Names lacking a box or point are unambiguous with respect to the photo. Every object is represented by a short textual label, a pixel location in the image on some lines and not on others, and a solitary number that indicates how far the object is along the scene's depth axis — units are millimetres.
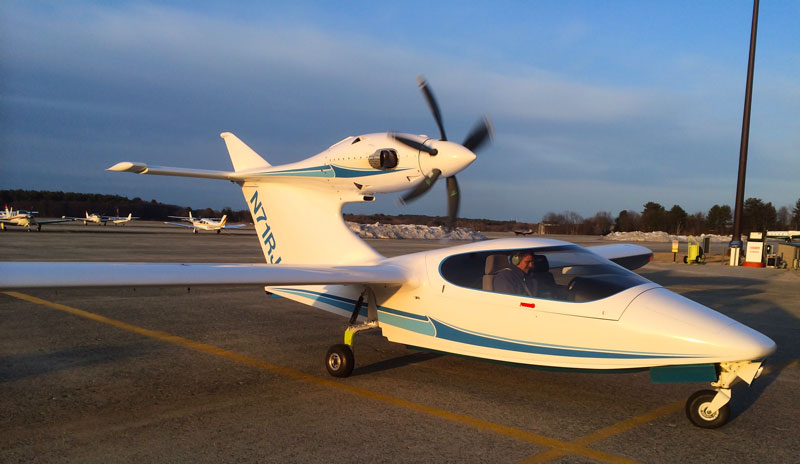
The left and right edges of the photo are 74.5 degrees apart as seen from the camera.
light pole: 29766
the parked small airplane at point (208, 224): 57281
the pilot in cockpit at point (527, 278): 6301
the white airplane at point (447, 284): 5387
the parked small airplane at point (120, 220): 71888
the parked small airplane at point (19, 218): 51719
